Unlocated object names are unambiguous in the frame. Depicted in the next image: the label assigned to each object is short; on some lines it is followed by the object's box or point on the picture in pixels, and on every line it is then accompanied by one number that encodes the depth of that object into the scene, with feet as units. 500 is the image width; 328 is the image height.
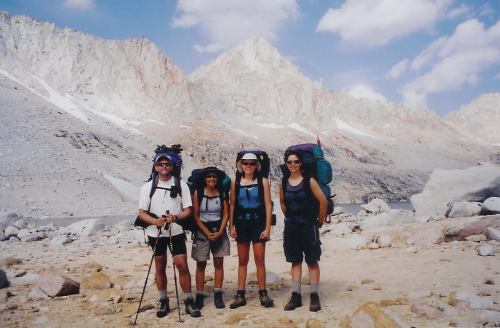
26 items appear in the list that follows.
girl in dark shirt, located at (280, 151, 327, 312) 18.84
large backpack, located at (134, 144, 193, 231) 18.96
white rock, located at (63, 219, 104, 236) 62.79
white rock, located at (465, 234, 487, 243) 33.17
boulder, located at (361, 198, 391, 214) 76.83
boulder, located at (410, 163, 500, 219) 50.39
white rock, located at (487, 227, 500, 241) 32.15
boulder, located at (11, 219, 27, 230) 65.57
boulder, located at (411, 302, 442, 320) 16.14
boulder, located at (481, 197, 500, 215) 40.03
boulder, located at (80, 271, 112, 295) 24.77
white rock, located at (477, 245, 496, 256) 28.32
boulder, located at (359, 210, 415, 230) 48.11
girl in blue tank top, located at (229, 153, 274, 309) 19.54
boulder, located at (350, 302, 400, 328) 14.37
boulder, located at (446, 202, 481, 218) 43.42
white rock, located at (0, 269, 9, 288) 24.35
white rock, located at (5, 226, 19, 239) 56.77
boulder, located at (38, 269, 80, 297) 22.40
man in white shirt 18.89
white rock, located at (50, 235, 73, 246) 49.35
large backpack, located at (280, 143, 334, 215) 19.29
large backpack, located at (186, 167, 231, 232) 19.95
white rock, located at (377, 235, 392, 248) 36.55
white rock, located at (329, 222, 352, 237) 47.39
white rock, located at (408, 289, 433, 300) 18.88
